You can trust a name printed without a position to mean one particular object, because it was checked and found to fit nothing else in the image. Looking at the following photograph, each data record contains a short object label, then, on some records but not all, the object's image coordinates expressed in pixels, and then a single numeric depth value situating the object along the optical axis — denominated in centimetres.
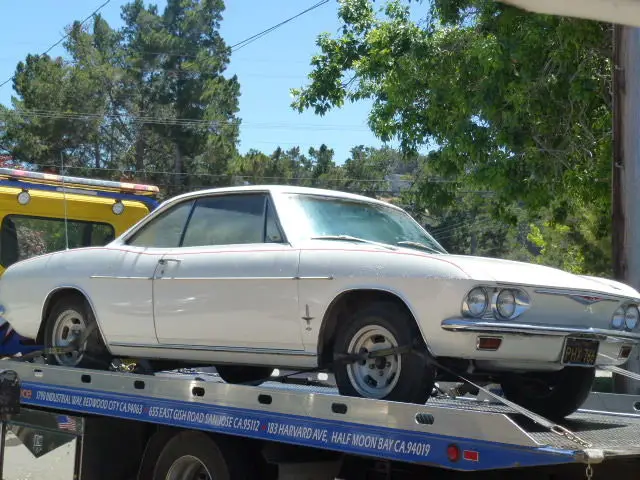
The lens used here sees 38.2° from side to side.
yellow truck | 980
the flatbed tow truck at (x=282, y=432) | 417
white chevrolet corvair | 482
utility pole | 889
